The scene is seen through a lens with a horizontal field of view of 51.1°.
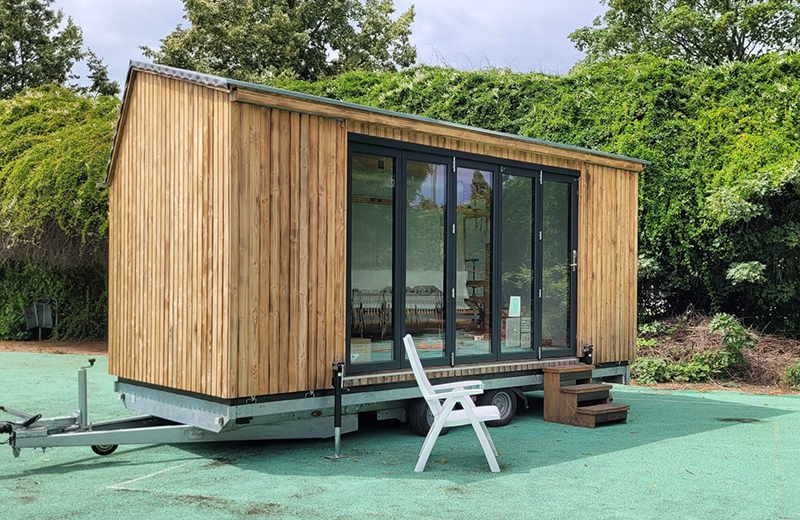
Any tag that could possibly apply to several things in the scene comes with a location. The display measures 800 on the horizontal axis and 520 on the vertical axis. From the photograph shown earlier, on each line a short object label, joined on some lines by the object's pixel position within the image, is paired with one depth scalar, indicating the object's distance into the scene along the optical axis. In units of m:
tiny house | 6.30
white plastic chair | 6.07
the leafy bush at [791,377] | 11.80
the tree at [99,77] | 31.03
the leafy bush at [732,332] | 12.52
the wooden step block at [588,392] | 8.34
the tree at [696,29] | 24.20
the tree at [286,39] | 27.41
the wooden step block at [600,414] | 8.17
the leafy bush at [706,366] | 12.35
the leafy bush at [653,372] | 12.35
